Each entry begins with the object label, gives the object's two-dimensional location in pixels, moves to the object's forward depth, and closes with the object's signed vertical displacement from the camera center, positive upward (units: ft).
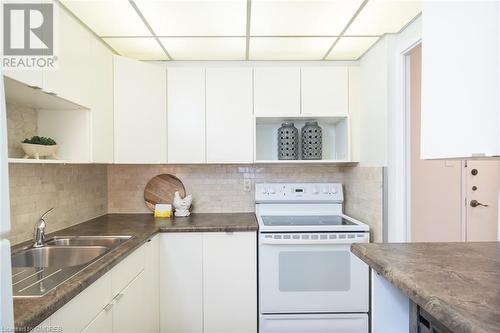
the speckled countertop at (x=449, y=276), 1.99 -1.06
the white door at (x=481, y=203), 8.17 -1.16
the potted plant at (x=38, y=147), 4.57 +0.32
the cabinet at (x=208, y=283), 6.56 -2.79
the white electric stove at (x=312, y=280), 6.45 -2.68
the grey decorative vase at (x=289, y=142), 7.90 +0.64
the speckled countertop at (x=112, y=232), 2.66 -1.43
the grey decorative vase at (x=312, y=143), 7.88 +0.61
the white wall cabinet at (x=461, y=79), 2.34 +0.79
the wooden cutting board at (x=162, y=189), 8.41 -0.72
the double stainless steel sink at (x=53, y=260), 3.22 -1.46
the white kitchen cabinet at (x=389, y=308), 3.36 -1.75
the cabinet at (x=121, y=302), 3.27 -2.02
